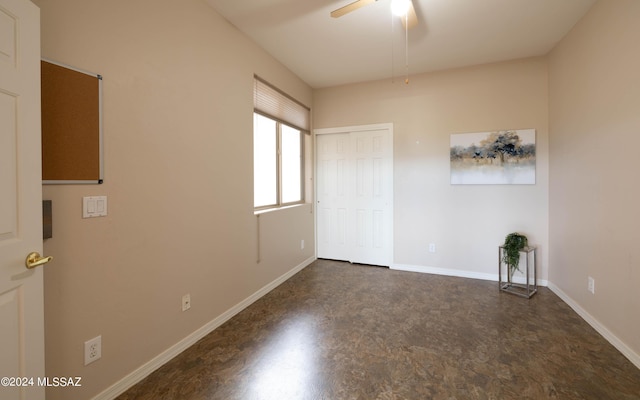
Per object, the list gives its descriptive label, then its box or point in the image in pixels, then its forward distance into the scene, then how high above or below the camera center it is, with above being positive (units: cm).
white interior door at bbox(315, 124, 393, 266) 405 +6
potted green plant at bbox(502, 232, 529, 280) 312 -56
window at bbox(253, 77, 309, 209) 317 +66
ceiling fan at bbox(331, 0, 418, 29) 197 +142
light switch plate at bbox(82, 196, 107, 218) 151 -4
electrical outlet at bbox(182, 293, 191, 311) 214 -80
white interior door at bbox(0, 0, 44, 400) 103 +0
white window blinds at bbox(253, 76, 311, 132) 305 +115
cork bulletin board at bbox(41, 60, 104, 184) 135 +38
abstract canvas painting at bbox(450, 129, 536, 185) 335 +49
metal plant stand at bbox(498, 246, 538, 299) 311 -97
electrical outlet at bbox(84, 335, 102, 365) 153 -84
